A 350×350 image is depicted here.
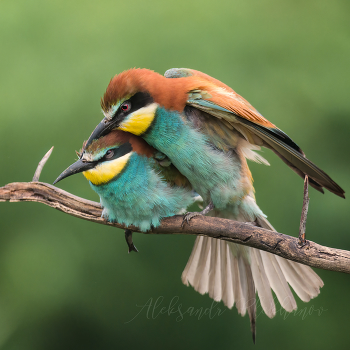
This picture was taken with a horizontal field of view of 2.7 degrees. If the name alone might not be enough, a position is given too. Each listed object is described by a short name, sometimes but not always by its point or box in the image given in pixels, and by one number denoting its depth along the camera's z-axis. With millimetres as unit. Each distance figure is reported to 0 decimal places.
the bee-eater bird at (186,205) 6064
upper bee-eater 6042
